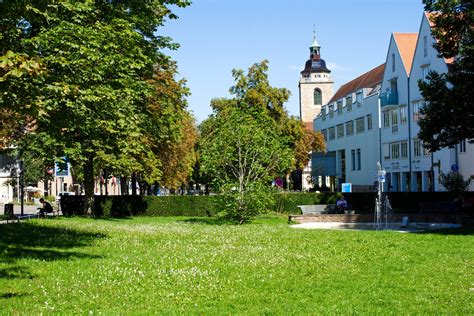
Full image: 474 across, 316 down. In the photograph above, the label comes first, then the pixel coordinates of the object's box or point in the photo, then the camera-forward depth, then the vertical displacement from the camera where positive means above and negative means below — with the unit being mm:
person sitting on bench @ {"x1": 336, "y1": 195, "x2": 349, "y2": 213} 37500 -1186
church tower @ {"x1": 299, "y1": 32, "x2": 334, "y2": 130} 135000 +20402
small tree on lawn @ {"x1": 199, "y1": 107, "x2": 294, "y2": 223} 31703 +1481
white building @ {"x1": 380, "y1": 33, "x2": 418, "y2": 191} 63719 +7448
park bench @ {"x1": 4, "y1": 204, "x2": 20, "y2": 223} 32466 -1206
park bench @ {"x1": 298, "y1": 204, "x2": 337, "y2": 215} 36466 -1354
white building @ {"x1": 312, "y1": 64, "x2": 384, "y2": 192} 75188 +6761
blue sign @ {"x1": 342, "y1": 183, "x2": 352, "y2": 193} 59919 -76
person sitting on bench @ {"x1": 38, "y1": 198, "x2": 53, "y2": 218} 37219 -1070
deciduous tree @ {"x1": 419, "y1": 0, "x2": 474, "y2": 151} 27203 +4627
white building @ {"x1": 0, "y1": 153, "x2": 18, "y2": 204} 77638 +91
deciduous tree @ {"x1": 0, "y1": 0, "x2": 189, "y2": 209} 12836 +3818
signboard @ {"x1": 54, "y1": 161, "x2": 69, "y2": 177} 32188 +1174
